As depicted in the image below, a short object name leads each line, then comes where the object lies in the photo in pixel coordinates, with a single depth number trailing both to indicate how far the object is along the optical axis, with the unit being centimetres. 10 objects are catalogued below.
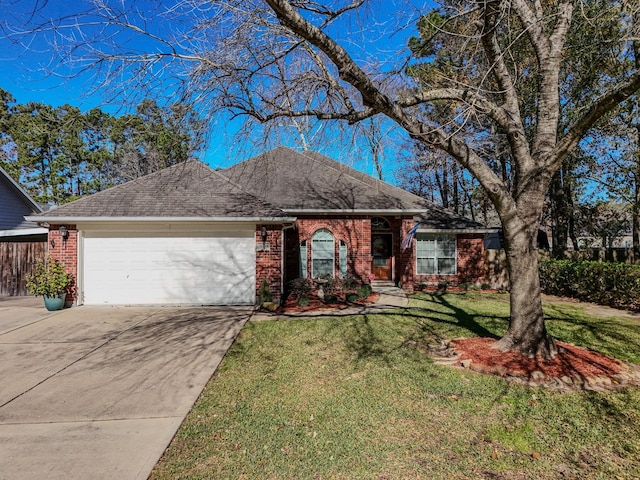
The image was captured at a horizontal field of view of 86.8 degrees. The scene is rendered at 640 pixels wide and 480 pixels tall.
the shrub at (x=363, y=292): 1098
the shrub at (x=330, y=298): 1049
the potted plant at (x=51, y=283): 902
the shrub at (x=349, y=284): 1193
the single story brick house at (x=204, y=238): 964
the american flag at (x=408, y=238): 1229
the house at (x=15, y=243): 1209
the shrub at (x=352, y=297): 1044
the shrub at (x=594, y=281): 1004
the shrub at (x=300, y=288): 1063
